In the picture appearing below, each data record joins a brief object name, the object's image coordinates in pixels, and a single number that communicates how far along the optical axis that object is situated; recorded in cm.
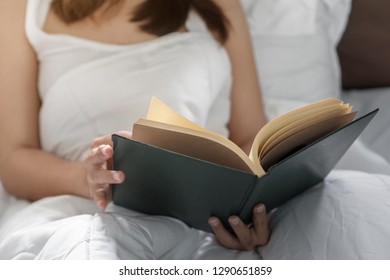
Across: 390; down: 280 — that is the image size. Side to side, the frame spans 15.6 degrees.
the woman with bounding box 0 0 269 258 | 235
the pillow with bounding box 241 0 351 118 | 272
